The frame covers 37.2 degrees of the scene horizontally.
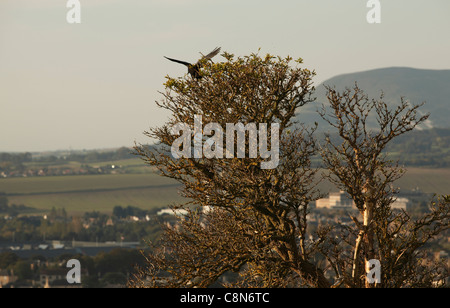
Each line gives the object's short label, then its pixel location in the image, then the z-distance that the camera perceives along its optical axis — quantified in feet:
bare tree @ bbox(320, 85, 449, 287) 68.80
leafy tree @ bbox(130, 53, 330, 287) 71.15
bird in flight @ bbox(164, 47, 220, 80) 75.36
